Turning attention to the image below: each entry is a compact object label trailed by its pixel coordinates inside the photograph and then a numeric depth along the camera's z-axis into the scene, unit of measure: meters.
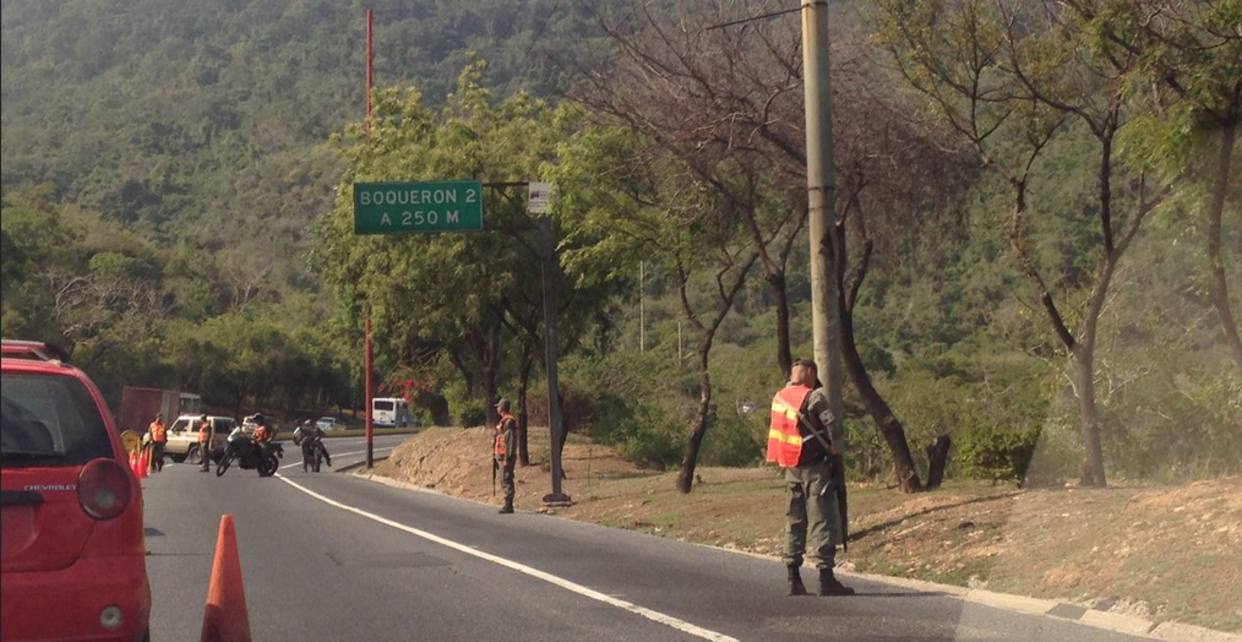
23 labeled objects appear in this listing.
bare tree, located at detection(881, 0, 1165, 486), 16.41
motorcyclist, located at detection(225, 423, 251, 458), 40.06
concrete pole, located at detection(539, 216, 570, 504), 24.67
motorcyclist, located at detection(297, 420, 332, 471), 44.22
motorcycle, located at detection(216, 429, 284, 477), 39.88
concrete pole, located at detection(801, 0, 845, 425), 14.42
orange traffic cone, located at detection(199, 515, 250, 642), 8.38
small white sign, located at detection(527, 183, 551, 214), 22.84
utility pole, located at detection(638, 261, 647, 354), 29.35
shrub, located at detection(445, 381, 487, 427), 49.97
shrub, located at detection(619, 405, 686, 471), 34.38
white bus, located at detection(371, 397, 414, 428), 106.44
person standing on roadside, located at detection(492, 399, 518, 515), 22.83
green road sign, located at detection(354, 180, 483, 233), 25.42
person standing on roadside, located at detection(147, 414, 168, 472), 31.42
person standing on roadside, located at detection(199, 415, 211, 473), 40.94
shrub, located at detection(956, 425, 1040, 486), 19.11
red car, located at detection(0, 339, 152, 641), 6.32
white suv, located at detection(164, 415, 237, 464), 49.72
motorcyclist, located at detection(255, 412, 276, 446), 40.13
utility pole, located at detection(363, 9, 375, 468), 37.98
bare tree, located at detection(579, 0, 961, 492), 18.33
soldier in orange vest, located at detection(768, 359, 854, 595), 11.65
